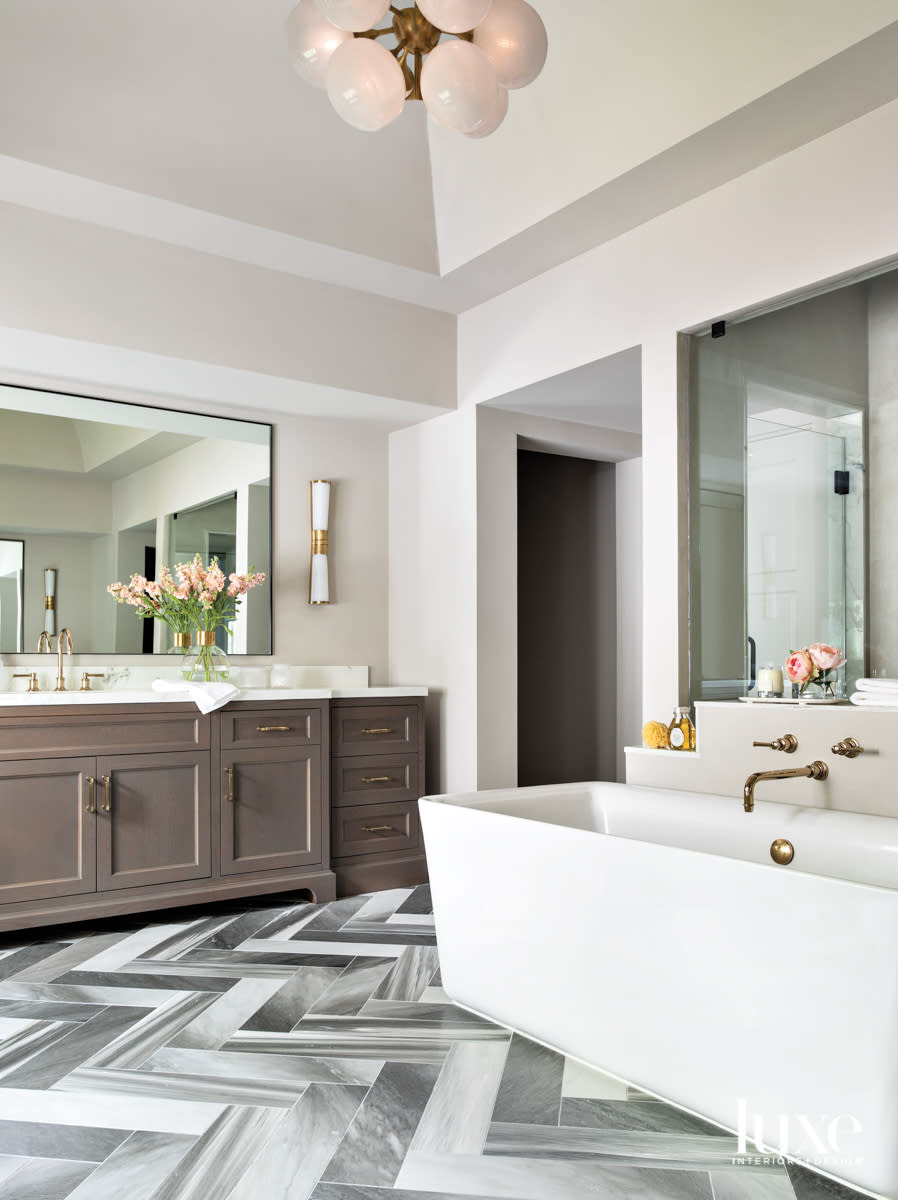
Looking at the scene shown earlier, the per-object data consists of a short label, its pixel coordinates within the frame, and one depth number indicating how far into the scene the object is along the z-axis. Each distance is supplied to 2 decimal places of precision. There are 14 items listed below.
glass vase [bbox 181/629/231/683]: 4.02
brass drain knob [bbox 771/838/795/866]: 2.38
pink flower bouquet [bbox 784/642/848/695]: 2.88
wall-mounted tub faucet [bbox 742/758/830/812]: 2.53
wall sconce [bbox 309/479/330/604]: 4.60
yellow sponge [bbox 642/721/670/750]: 3.24
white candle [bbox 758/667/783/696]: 3.05
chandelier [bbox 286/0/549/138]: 2.01
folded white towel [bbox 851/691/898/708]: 2.61
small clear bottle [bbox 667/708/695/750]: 3.19
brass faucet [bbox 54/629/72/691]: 3.81
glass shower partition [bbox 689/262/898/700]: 2.79
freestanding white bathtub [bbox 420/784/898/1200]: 1.76
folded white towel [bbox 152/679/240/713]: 3.68
